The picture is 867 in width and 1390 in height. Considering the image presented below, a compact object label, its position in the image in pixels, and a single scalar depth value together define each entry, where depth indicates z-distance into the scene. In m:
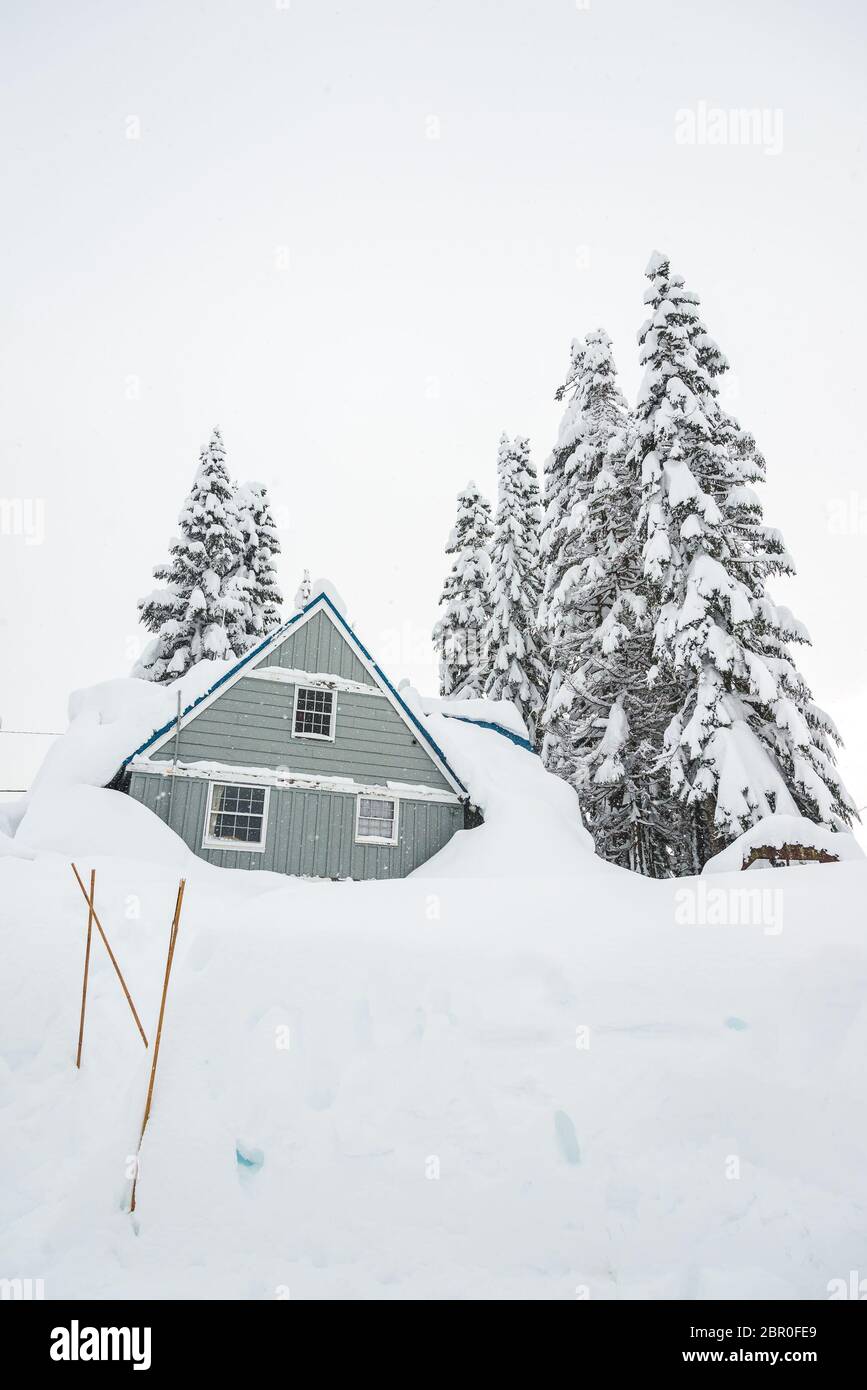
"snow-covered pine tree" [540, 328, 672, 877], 20.70
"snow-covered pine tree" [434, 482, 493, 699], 30.34
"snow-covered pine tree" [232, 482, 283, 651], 28.91
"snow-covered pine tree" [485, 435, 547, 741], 27.02
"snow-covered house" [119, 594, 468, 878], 15.20
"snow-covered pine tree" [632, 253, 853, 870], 15.88
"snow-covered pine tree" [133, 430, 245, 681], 26.14
